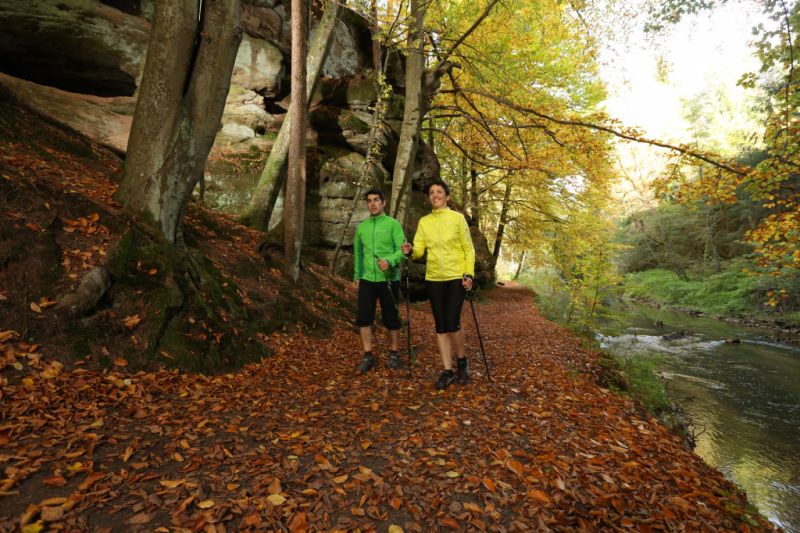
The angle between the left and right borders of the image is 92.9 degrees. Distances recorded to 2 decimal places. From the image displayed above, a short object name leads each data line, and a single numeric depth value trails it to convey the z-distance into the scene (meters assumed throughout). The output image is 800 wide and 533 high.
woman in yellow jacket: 4.56
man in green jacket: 5.14
